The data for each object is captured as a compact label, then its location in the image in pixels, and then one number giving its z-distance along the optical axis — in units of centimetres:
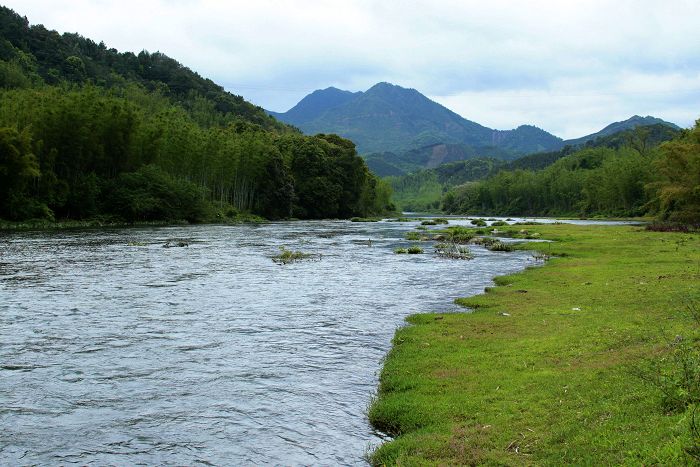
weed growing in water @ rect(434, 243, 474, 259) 4681
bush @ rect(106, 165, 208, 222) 8656
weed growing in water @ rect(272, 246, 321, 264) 4321
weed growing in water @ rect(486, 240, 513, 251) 5364
